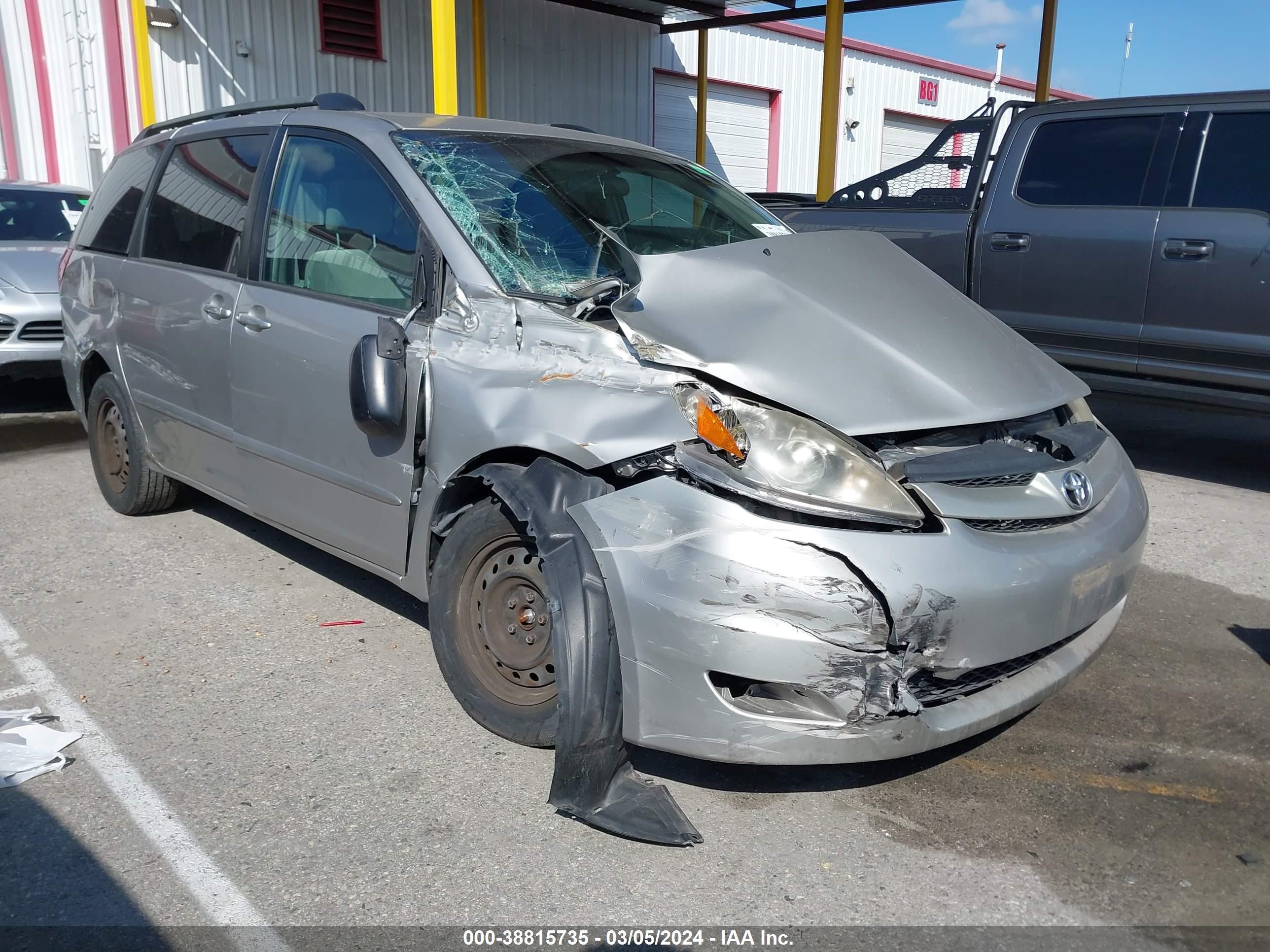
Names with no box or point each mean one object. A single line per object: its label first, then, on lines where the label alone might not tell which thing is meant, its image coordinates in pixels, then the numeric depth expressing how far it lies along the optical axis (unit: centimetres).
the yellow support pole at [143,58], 981
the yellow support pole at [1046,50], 1117
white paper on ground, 290
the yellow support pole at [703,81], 1455
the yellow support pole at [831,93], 977
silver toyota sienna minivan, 240
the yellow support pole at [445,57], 814
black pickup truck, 541
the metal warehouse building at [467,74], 1068
